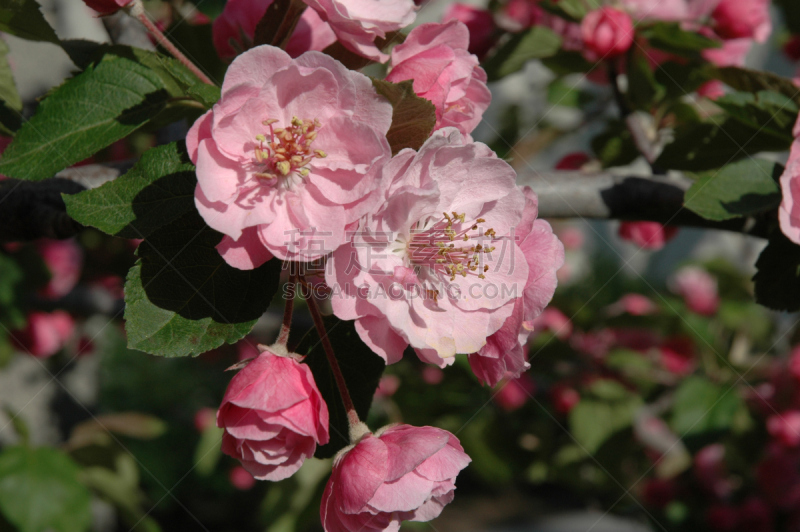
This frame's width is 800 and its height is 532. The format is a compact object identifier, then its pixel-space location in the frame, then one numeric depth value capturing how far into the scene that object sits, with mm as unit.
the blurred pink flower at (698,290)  737
